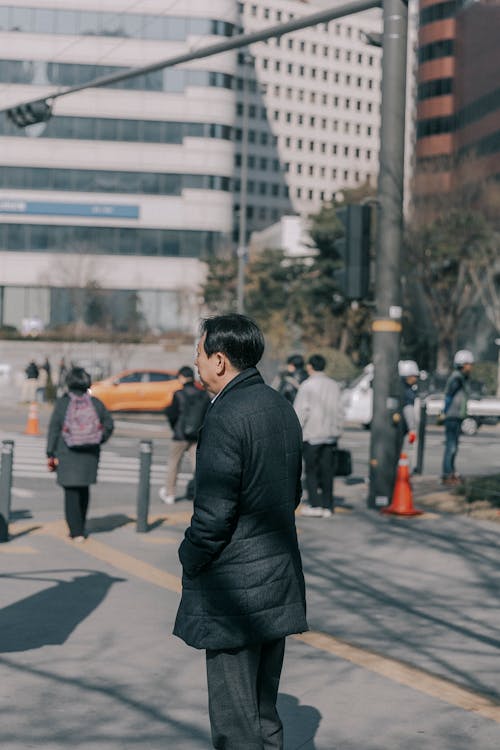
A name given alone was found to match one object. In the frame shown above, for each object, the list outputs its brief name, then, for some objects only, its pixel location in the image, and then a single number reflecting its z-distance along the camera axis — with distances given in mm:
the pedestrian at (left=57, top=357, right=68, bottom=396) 41406
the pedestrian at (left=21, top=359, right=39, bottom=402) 40628
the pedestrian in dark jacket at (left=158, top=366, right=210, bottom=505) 14211
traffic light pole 13508
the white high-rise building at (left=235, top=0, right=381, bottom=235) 119000
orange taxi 34469
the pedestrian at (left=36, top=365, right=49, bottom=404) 38478
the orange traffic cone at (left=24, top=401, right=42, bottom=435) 26203
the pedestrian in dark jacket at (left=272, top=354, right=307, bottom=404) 16391
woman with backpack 11133
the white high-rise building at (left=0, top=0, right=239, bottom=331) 75562
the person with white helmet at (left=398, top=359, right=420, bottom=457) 16125
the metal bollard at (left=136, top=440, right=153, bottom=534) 12039
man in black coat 4055
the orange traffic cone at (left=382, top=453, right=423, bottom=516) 13242
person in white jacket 13016
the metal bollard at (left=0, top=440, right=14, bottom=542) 11828
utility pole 40250
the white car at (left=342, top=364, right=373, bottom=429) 31672
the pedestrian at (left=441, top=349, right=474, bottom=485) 16844
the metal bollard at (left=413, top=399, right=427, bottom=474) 18516
